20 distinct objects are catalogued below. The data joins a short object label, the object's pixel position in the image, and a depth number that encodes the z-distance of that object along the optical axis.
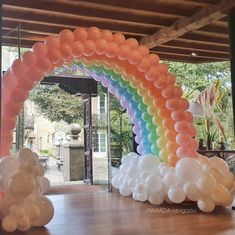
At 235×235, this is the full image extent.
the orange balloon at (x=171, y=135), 4.64
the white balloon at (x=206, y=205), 3.94
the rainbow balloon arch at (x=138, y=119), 3.80
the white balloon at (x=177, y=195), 4.17
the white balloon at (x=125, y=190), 5.05
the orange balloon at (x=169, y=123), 4.64
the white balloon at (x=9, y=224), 3.16
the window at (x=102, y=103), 6.99
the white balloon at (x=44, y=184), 4.45
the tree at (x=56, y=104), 10.70
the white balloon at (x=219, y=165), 4.37
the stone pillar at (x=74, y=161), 8.44
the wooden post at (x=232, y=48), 3.63
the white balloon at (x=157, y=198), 4.43
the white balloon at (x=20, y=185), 3.19
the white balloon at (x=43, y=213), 3.32
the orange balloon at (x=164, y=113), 4.66
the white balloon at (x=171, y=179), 4.23
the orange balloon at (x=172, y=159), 4.57
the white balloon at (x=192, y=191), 4.05
